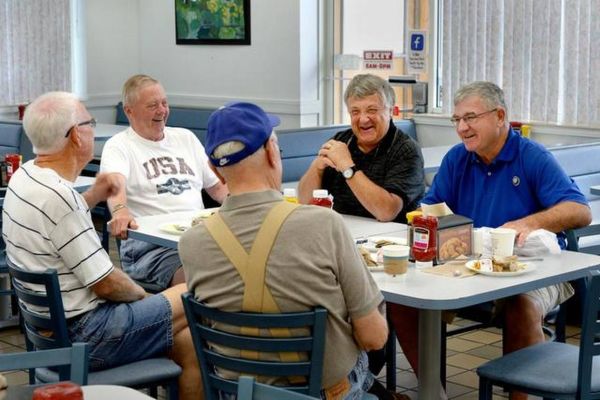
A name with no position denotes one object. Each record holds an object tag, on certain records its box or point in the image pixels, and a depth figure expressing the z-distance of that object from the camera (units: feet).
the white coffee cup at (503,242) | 11.44
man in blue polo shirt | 12.76
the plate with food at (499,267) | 10.95
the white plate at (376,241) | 12.10
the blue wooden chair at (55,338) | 10.68
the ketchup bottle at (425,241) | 11.39
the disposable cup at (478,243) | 12.05
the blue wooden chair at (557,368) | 9.91
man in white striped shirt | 10.99
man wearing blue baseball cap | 8.70
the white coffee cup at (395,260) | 10.77
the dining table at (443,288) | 10.11
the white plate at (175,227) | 13.45
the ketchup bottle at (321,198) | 13.11
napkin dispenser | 11.61
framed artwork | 30.42
